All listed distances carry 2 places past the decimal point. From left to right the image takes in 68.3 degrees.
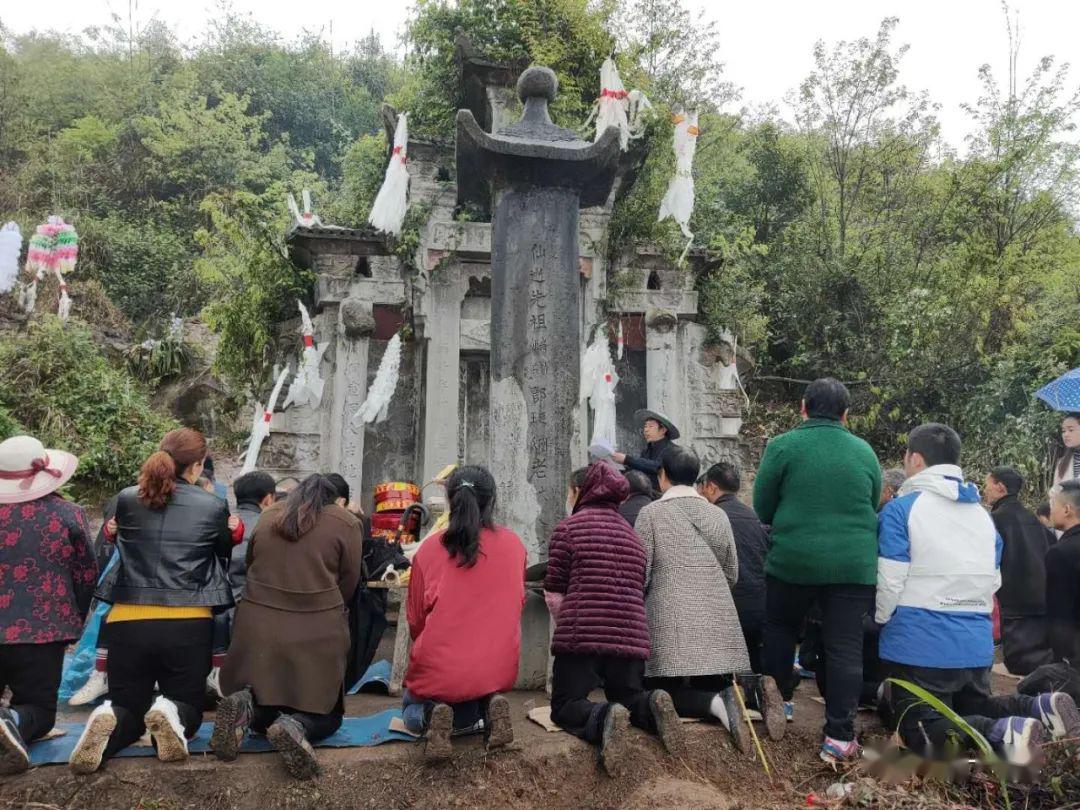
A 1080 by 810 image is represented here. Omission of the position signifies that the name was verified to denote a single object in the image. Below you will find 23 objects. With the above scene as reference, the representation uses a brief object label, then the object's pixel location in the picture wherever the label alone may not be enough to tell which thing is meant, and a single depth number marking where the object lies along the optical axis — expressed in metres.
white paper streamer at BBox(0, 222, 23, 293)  15.19
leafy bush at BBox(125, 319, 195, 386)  16.08
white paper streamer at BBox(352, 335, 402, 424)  10.13
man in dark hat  6.52
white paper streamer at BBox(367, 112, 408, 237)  9.88
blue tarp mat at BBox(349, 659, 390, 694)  5.53
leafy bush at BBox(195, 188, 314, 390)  11.49
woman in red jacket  3.90
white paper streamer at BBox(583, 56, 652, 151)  9.95
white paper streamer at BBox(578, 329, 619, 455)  10.27
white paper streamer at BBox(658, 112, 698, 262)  10.30
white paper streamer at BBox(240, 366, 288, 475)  10.29
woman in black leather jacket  3.80
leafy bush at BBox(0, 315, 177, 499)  12.66
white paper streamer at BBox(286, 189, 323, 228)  10.43
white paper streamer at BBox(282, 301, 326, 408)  10.56
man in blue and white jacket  3.96
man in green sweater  4.08
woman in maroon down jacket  3.99
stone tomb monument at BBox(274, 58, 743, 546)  10.69
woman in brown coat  3.78
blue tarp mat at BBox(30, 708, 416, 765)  3.77
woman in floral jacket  3.85
